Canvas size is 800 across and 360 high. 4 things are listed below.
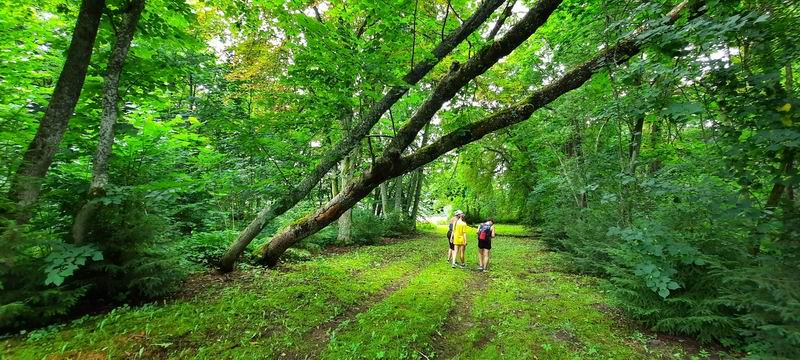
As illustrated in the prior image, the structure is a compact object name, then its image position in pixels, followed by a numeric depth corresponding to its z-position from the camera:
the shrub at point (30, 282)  3.29
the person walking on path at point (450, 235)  10.84
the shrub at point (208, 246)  6.90
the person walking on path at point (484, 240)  9.75
